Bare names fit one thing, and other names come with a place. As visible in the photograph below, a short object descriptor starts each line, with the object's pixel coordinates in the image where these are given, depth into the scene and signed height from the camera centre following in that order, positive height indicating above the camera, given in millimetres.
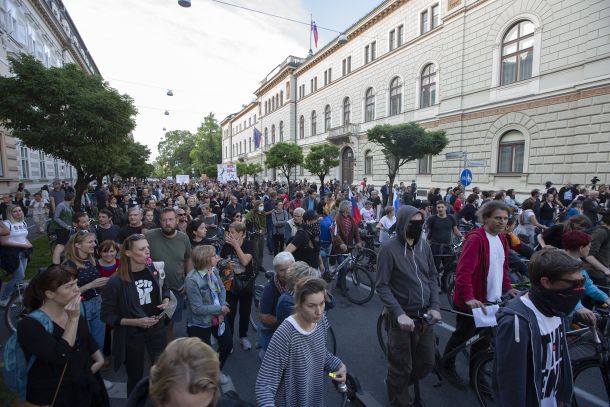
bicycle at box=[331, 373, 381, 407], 2055 -1477
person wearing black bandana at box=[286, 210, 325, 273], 4828 -1012
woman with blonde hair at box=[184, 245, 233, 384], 3240 -1295
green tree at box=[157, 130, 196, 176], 85062 +7343
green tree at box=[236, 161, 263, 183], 50125 +1318
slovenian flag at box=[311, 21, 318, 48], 28384 +13049
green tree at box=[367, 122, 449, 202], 17000 +2062
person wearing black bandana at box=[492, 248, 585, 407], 1814 -916
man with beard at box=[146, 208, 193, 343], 3896 -932
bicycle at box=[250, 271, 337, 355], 3806 -2089
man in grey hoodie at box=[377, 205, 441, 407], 2930 -1155
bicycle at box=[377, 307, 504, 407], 2967 -1815
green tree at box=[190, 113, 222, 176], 73812 +7620
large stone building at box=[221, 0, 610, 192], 15148 +5895
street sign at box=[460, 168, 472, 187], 13508 -21
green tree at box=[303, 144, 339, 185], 26125 +1525
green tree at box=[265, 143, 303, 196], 27406 +1930
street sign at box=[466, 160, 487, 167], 13311 +617
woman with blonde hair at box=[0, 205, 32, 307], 5207 -1226
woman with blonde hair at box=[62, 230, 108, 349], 3373 -1081
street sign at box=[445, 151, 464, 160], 13277 +985
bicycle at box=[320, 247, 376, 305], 6031 -2088
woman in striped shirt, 2021 -1167
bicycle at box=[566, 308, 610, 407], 2754 -1686
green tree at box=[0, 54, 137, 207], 9203 +1993
